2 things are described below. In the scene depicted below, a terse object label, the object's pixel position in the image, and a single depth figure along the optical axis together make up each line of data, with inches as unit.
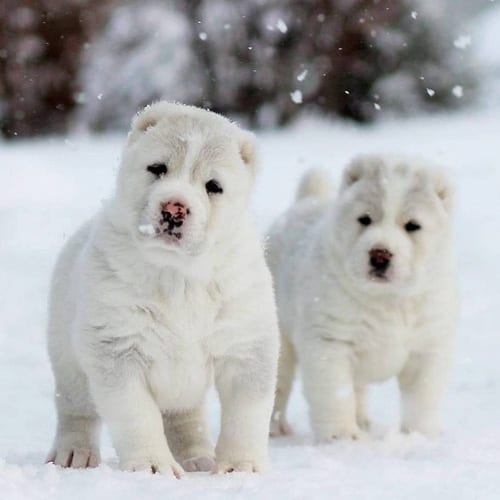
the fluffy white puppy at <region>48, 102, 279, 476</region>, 355.6
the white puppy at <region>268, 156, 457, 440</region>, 504.1
